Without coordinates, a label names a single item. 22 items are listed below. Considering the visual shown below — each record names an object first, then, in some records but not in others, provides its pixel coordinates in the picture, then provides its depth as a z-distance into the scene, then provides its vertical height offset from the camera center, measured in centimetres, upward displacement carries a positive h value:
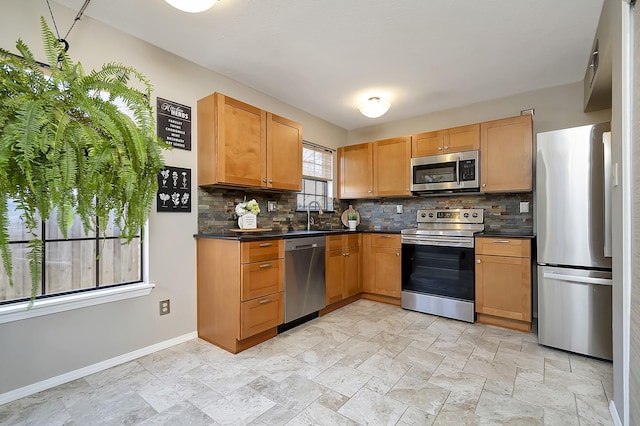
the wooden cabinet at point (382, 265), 380 -69
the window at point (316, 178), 418 +51
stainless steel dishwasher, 294 -68
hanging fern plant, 79 +18
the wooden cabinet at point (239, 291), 249 -70
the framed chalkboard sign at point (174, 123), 254 +79
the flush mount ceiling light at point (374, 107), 336 +119
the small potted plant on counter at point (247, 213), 296 -1
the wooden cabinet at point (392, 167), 397 +62
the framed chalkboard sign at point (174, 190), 253 +20
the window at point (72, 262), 192 -37
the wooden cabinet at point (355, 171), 432 +61
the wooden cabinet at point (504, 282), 296 -72
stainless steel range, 325 -63
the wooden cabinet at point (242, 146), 265 +65
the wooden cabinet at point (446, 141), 348 +88
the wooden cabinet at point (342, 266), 348 -67
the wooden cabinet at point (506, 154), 316 +63
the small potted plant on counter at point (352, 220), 445 -12
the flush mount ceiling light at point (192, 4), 173 +122
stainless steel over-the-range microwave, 347 +48
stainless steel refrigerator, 232 -22
